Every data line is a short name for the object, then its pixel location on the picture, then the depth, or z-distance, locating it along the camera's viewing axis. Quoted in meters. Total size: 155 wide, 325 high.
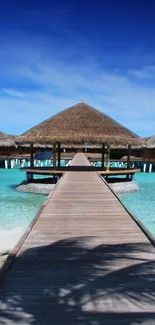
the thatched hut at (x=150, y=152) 24.11
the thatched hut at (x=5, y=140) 23.59
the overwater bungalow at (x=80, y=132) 13.00
